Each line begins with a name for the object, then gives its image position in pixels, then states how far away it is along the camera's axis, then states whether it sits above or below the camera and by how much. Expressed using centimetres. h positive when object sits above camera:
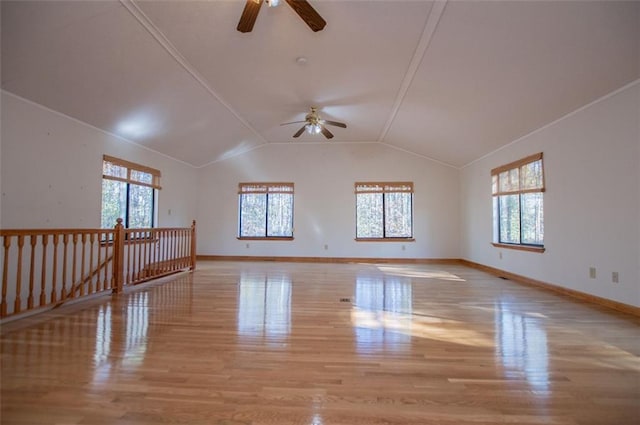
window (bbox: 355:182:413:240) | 782 +42
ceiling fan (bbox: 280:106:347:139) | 523 +182
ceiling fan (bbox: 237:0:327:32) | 235 +176
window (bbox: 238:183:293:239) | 806 +42
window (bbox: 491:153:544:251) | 479 +46
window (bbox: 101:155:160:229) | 529 +61
